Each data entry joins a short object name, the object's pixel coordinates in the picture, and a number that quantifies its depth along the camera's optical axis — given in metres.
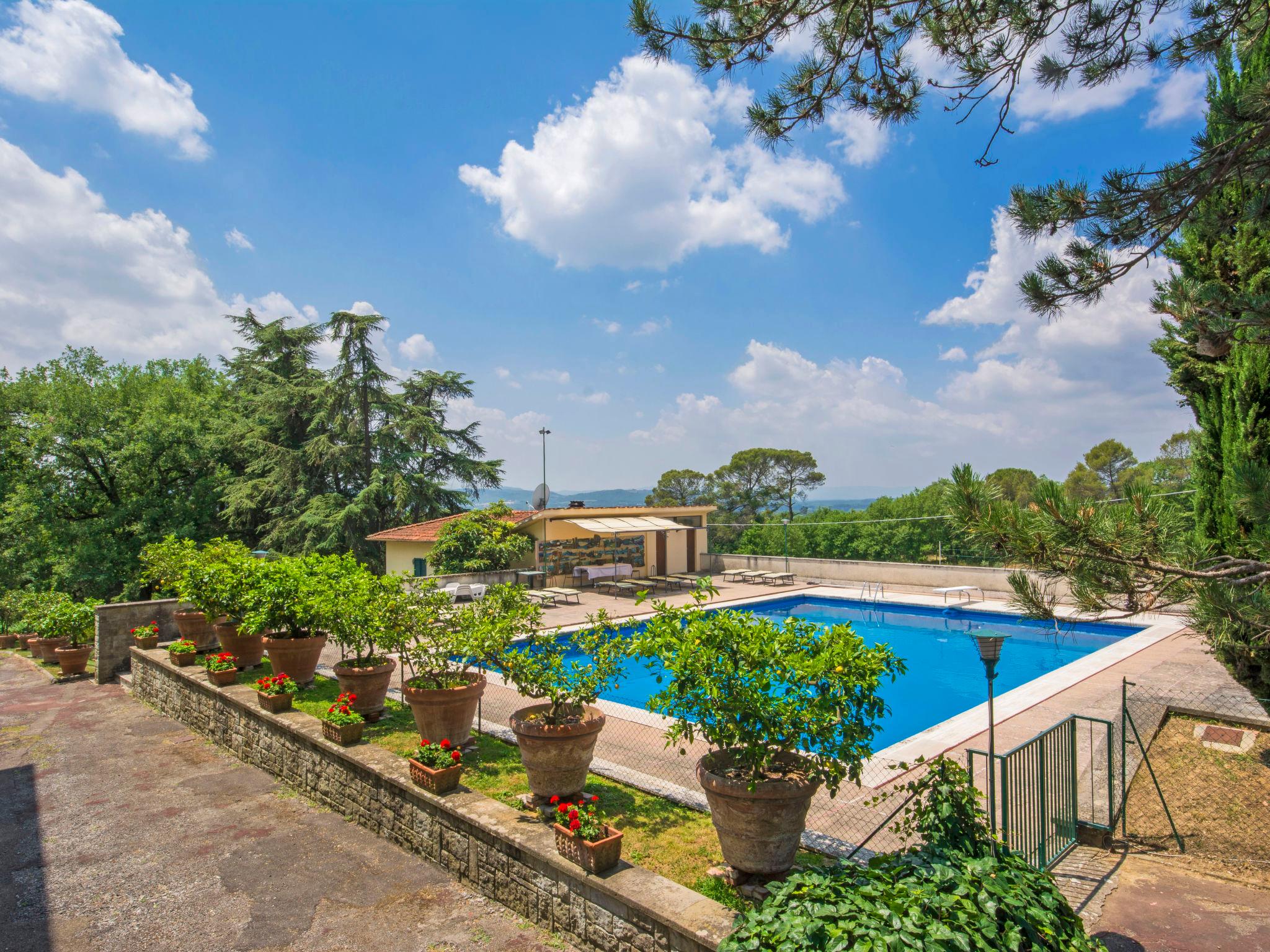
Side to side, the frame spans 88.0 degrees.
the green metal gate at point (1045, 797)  4.52
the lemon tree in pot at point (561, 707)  4.96
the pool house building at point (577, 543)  21.69
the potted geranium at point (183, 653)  9.93
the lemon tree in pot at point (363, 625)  6.64
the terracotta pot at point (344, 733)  6.41
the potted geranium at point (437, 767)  5.22
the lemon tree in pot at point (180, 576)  11.18
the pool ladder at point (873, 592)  20.17
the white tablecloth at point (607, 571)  22.30
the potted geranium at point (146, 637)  11.54
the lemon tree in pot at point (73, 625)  12.79
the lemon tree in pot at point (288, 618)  8.70
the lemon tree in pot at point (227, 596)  9.69
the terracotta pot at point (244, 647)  9.98
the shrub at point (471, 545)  18.89
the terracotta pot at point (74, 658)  12.18
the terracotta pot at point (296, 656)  8.79
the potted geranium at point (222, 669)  8.89
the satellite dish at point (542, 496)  26.98
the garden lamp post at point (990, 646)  5.23
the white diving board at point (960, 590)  19.09
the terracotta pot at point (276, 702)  7.57
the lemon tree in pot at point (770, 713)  3.58
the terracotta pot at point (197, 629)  11.25
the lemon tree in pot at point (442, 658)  6.14
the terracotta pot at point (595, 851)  3.90
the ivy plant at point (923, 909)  2.41
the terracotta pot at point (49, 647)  13.23
